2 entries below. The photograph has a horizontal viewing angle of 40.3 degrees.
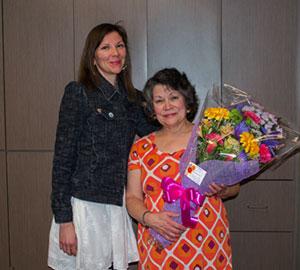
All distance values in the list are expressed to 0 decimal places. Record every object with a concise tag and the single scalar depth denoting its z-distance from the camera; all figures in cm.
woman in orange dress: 155
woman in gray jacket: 164
